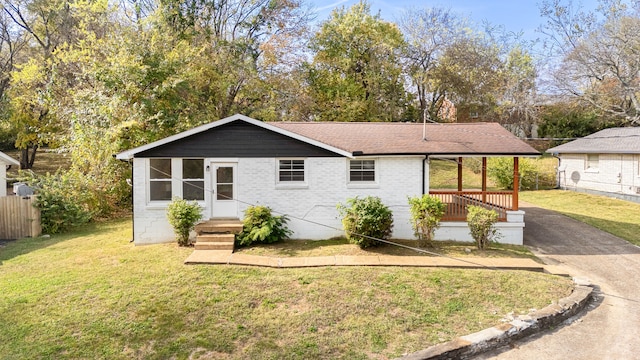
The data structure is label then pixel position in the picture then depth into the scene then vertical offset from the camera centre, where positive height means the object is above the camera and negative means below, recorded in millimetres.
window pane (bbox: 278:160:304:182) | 12953 +295
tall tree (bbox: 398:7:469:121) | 33500 +11939
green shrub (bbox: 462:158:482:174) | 29494 +1060
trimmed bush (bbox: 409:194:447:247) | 11734 -1129
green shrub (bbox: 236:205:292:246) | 11812 -1514
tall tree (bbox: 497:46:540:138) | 36062 +7731
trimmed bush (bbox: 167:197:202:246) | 11664 -1147
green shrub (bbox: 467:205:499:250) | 11641 -1384
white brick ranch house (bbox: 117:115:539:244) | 12406 +94
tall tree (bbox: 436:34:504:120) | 32978 +8999
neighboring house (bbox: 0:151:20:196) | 16984 +603
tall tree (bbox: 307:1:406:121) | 29859 +8898
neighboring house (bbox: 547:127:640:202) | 20766 +811
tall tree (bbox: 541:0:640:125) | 25312 +8673
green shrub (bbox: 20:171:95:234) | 14484 -814
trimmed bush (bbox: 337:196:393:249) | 11320 -1275
